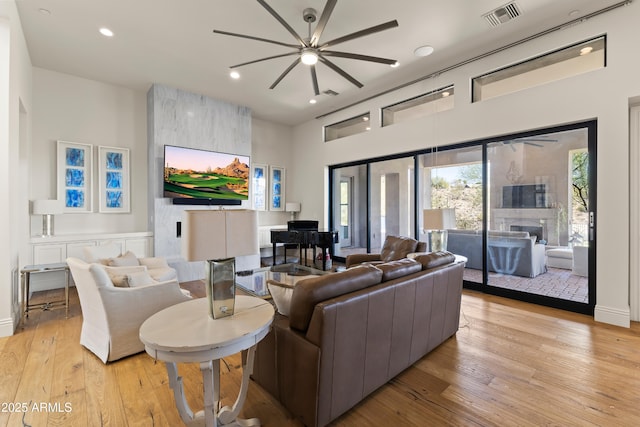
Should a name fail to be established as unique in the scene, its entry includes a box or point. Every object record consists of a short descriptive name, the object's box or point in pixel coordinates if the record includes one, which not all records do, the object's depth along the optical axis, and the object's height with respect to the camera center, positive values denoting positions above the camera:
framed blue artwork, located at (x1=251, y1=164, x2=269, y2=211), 6.97 +0.66
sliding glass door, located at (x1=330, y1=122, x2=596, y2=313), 3.57 +0.05
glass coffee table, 3.16 -0.85
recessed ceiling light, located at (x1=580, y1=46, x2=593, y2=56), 3.40 +1.92
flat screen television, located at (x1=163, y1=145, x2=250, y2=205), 5.19 +0.68
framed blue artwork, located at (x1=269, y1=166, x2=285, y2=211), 7.29 +0.60
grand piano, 5.50 -0.50
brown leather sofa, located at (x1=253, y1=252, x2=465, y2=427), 1.62 -0.81
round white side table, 1.31 -0.61
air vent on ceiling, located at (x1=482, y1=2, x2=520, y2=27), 3.09 +2.20
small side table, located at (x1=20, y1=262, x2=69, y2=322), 3.34 -0.80
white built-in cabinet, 4.21 -0.56
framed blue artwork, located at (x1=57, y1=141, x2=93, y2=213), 4.67 +0.60
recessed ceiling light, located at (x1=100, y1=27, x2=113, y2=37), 3.54 +2.25
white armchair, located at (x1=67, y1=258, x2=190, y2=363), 2.38 -0.84
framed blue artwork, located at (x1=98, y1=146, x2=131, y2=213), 5.00 +0.57
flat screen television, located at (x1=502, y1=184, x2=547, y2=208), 3.91 +0.21
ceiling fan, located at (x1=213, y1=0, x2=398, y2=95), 2.50 +1.66
